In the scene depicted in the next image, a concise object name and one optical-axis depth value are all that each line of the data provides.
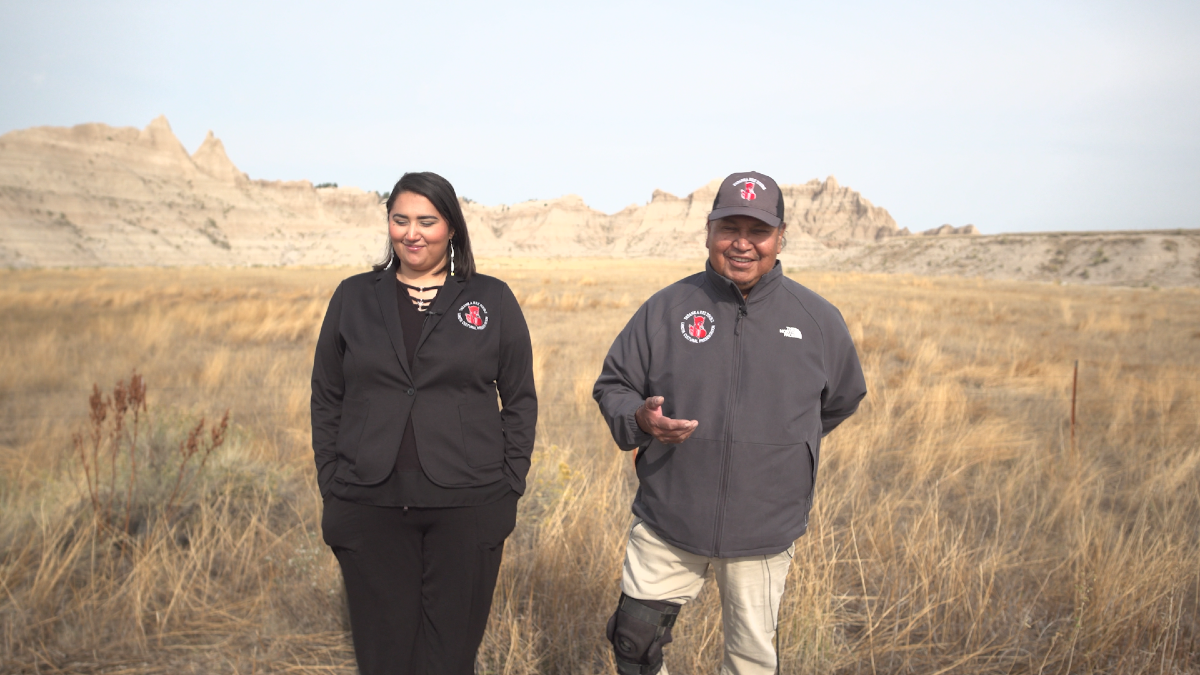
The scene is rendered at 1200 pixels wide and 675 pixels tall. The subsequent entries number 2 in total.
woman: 1.97
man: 1.93
